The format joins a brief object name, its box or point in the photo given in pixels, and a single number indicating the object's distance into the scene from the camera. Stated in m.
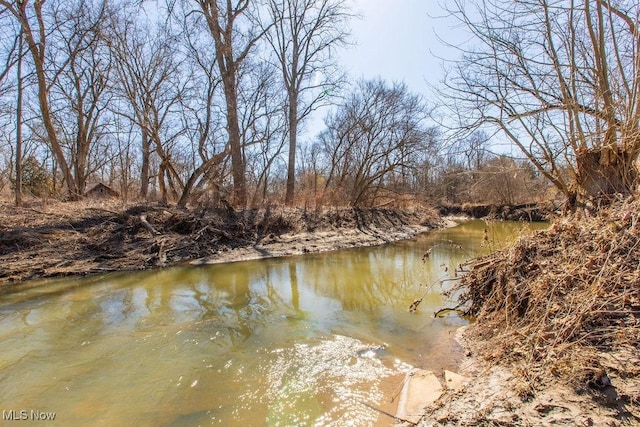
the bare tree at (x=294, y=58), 18.39
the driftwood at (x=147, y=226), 10.76
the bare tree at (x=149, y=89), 12.84
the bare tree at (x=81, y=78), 12.40
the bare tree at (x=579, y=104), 4.29
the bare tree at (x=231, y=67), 14.42
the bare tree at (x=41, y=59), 11.41
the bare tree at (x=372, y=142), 19.02
